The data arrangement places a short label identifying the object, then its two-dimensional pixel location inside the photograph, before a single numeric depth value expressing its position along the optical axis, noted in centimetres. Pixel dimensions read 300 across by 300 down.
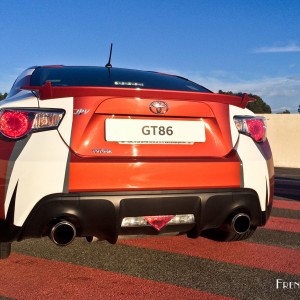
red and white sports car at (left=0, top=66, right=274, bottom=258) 262
